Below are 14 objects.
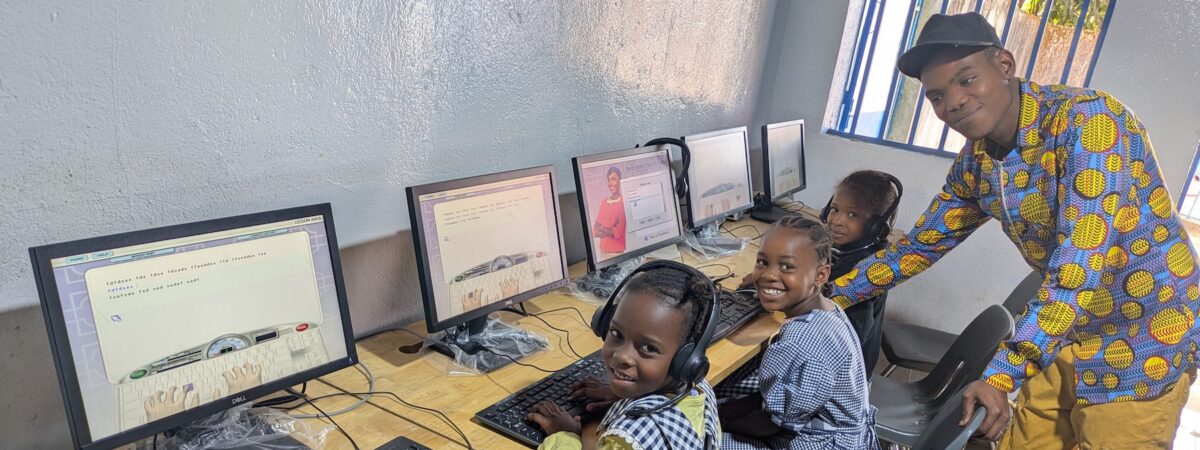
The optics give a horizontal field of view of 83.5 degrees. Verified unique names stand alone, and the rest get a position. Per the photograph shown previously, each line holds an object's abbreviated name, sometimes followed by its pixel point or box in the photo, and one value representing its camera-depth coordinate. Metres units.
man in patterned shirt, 1.41
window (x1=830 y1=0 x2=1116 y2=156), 2.72
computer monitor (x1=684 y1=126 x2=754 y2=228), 2.47
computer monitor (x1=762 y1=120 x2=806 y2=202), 2.93
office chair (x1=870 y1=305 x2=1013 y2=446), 1.75
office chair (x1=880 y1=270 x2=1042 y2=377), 2.32
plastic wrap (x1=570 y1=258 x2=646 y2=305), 1.96
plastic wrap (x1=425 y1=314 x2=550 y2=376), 1.47
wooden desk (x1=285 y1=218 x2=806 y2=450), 1.20
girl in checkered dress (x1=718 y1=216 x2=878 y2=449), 1.38
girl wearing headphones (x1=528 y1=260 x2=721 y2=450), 1.06
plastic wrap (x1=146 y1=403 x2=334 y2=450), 1.08
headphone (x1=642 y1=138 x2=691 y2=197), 2.24
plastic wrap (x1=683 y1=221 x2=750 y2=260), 2.49
